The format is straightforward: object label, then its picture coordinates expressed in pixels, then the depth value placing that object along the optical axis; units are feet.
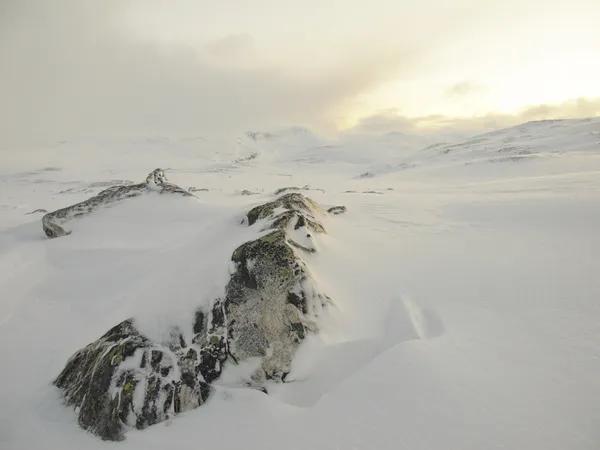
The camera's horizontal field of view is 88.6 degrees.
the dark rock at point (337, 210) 37.14
